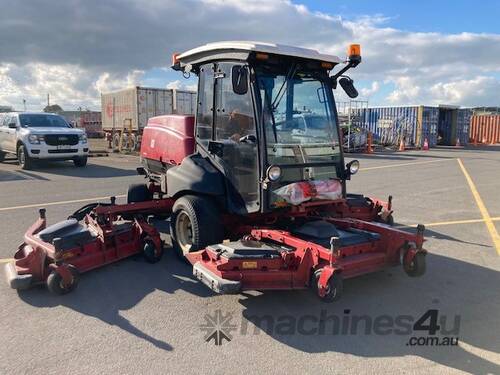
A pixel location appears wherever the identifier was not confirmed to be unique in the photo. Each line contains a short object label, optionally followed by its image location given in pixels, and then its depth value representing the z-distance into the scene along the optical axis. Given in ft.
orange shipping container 131.95
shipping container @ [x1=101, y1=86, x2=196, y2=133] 78.59
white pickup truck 50.65
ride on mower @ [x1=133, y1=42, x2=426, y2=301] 13.70
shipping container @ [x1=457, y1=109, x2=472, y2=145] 116.37
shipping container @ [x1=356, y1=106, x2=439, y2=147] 103.81
